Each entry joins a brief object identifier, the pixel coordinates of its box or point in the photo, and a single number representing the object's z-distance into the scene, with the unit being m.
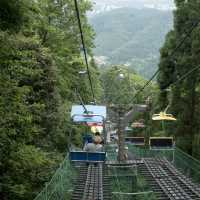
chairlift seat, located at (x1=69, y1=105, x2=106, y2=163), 14.70
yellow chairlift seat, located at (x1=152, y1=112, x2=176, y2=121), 20.46
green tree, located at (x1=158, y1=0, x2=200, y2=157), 21.06
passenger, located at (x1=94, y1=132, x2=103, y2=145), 16.67
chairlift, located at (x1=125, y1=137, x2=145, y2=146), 32.16
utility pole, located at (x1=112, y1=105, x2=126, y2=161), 18.44
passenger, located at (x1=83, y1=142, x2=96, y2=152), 15.34
